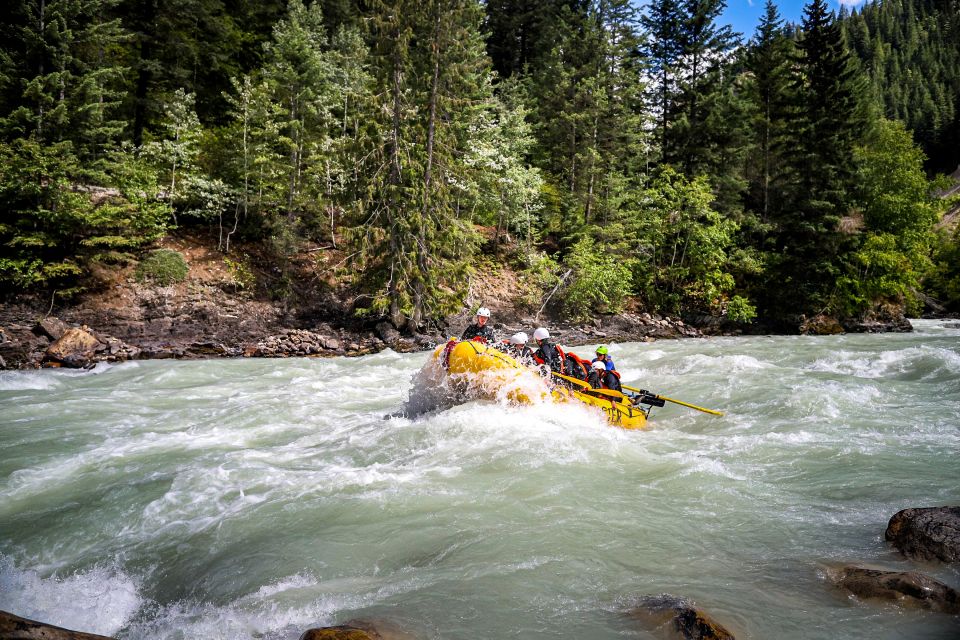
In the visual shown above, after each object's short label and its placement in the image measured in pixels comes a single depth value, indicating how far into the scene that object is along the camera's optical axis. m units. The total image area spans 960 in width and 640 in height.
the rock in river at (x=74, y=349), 14.03
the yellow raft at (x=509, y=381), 9.00
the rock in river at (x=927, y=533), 4.11
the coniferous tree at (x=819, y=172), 22.75
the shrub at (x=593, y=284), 24.03
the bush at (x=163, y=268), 18.77
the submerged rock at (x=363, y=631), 3.12
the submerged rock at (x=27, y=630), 2.24
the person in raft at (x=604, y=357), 10.21
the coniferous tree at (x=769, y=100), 27.33
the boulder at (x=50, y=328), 15.14
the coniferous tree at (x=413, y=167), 18.89
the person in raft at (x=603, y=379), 9.86
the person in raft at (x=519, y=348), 9.66
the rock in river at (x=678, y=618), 3.20
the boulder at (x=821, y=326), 22.55
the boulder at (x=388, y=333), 19.22
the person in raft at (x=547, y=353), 10.04
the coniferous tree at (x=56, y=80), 17.11
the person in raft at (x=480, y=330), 10.28
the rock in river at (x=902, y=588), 3.54
